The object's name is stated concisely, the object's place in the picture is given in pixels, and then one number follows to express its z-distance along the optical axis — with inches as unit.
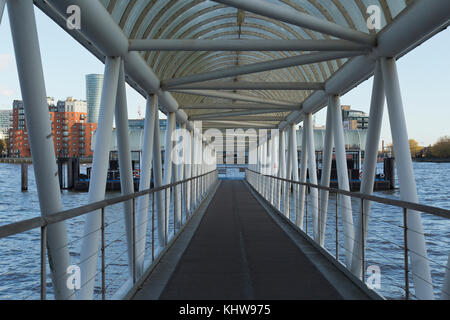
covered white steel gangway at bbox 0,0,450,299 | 142.8
